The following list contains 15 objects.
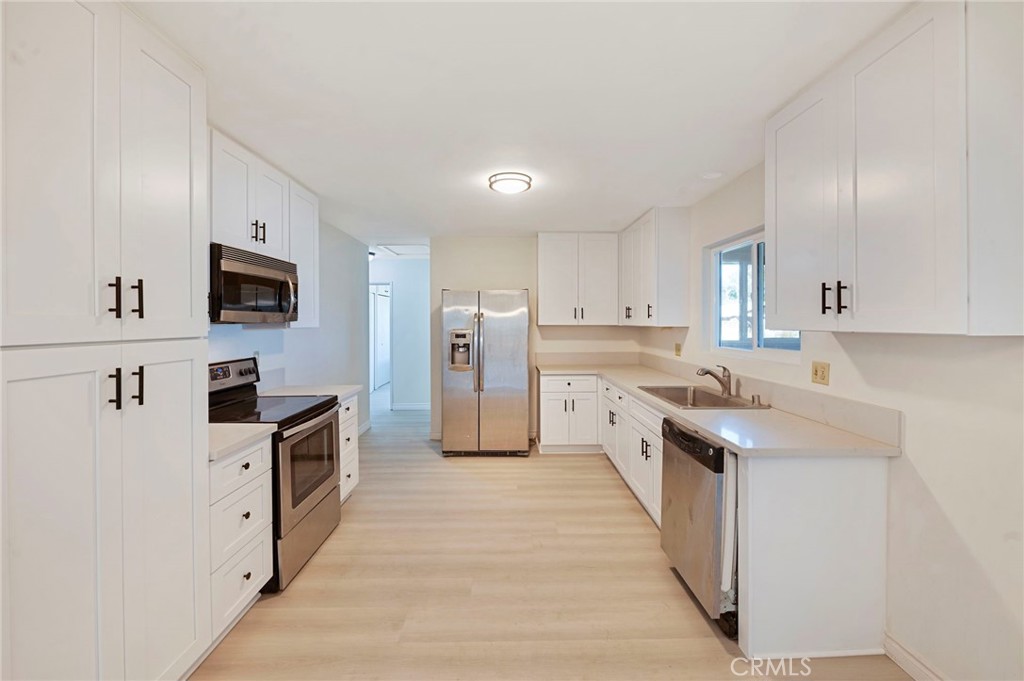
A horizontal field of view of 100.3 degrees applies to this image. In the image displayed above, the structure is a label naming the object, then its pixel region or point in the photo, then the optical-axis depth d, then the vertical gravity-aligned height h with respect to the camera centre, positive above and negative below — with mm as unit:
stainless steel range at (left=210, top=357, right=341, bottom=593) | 2195 -669
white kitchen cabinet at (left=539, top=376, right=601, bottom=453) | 4473 -745
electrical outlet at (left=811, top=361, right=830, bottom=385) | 2143 -174
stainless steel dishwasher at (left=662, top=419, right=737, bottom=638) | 1851 -849
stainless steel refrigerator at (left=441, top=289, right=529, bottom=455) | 4457 -357
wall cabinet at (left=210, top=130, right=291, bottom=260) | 2213 +790
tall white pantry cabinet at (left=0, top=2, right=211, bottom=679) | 1061 -35
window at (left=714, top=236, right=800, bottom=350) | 2846 +271
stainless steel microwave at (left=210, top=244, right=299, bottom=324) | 2197 +284
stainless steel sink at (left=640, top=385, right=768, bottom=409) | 3090 -437
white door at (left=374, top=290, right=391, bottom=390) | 8180 -64
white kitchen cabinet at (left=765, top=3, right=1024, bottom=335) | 1219 +514
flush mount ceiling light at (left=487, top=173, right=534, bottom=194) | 2879 +1070
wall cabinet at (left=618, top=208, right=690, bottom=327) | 3768 +640
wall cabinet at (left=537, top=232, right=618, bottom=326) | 4730 +662
